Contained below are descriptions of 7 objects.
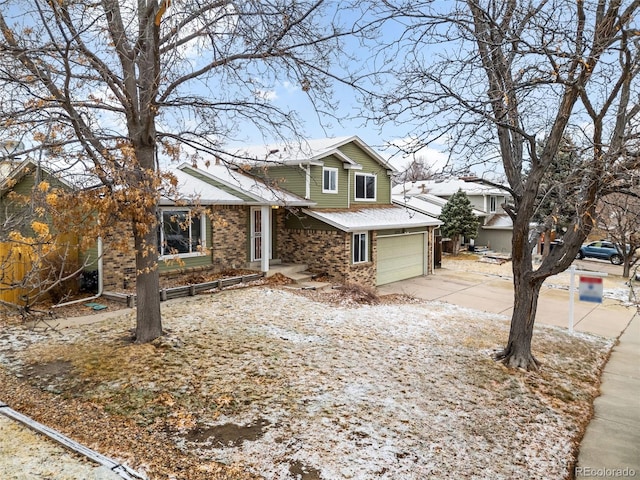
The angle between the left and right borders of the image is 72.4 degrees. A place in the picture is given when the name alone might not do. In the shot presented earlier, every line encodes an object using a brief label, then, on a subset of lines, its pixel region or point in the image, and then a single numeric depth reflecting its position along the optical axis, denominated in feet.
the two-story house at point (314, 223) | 49.03
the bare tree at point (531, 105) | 19.77
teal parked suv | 88.99
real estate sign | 32.60
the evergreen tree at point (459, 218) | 92.07
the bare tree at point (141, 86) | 21.09
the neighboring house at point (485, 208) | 102.47
